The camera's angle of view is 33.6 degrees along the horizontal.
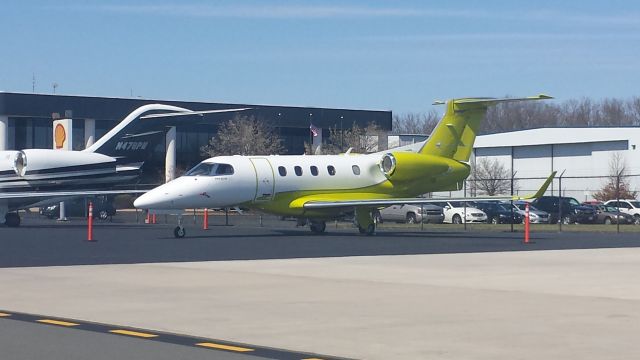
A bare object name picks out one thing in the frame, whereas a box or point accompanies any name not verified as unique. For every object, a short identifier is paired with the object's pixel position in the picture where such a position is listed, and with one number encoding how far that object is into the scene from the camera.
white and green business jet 34.19
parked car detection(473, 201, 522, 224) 53.34
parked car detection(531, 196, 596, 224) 53.44
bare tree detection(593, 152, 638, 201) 66.38
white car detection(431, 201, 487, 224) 54.72
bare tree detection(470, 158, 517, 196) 70.19
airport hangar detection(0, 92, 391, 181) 74.88
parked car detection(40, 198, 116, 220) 57.69
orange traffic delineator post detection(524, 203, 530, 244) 31.74
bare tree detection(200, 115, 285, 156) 76.06
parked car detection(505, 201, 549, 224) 52.69
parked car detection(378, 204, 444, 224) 54.06
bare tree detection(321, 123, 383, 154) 79.44
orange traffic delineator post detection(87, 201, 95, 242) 31.11
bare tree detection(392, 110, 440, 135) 134.80
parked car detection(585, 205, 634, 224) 54.22
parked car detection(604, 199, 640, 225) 55.59
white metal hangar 74.86
